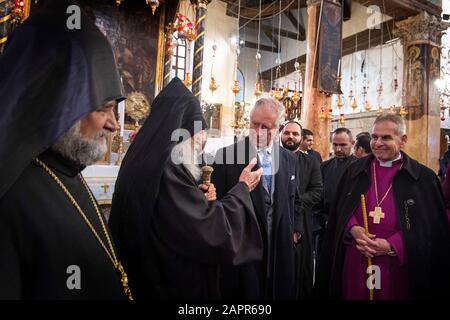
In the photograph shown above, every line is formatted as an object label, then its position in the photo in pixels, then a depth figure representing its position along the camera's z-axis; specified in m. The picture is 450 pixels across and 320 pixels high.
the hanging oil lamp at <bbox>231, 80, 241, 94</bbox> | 10.43
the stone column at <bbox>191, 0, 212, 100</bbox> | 7.00
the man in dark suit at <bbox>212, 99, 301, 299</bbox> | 2.86
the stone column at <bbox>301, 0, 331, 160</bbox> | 9.62
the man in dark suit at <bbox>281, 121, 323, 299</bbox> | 3.63
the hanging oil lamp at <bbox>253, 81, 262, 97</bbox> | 10.64
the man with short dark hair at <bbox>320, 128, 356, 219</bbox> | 5.05
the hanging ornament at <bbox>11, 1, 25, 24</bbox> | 6.00
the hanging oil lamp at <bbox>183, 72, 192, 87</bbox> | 8.91
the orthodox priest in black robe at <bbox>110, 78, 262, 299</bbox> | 1.76
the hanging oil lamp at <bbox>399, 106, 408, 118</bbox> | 13.05
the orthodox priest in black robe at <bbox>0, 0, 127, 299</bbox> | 1.16
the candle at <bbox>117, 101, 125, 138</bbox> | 6.68
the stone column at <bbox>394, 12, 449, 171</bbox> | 12.95
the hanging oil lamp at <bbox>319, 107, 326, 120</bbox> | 9.57
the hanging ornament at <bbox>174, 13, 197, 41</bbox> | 7.87
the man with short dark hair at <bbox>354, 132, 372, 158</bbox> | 5.06
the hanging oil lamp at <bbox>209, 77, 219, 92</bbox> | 9.56
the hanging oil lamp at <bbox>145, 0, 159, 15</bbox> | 7.15
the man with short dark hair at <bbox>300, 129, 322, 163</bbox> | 5.33
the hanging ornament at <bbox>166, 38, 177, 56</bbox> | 9.42
